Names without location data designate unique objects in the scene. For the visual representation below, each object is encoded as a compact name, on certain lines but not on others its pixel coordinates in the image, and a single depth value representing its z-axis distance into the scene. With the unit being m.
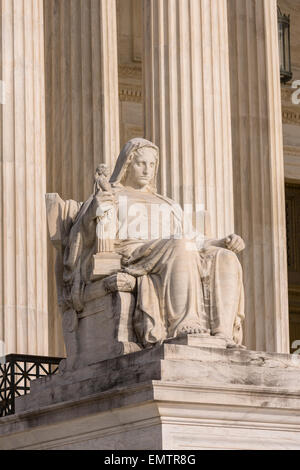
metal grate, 19.17
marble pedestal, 14.12
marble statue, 15.99
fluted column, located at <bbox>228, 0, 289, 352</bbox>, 24.33
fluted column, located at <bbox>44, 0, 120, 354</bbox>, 24.16
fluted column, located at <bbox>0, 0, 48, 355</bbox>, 20.70
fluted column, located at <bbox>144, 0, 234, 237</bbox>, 22.50
